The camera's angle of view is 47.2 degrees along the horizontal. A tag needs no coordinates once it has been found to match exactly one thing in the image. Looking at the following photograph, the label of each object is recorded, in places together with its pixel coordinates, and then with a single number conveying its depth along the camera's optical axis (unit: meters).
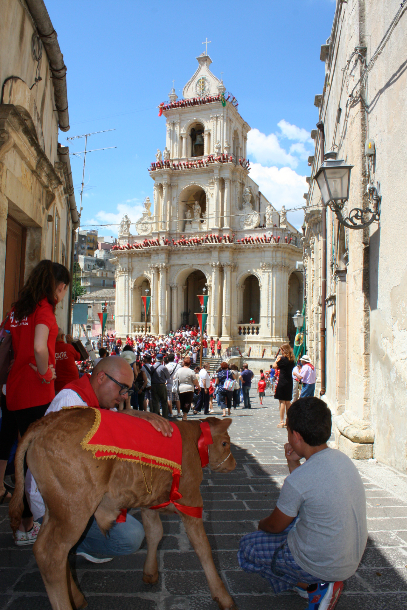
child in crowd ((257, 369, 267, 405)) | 16.94
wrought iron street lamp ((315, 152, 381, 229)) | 6.01
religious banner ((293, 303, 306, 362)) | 20.15
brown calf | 2.21
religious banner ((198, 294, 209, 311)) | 28.42
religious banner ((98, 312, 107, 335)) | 24.33
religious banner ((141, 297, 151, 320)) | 30.86
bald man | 2.68
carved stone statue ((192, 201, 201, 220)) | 33.59
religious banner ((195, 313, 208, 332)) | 26.55
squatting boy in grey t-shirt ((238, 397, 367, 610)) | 2.30
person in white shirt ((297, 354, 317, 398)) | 9.73
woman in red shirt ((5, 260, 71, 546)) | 3.27
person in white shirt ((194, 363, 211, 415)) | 13.38
